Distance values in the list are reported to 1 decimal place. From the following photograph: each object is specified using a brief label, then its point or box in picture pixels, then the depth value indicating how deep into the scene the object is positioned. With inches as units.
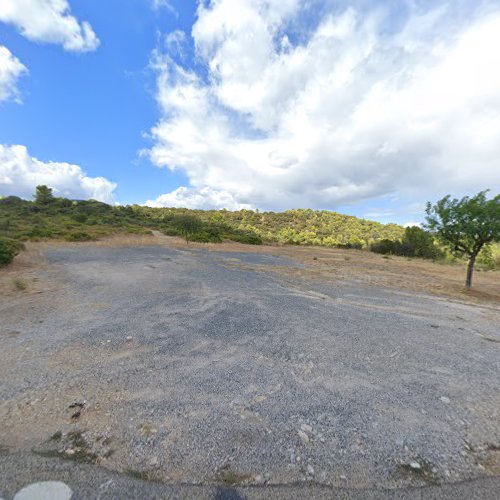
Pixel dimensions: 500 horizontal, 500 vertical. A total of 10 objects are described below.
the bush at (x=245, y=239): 1542.8
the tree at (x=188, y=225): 1334.9
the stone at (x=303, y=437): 92.2
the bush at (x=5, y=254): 414.3
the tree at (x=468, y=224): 400.8
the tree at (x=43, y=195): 2132.1
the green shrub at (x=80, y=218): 1602.7
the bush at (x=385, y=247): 1450.5
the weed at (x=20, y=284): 298.4
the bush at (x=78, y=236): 995.4
